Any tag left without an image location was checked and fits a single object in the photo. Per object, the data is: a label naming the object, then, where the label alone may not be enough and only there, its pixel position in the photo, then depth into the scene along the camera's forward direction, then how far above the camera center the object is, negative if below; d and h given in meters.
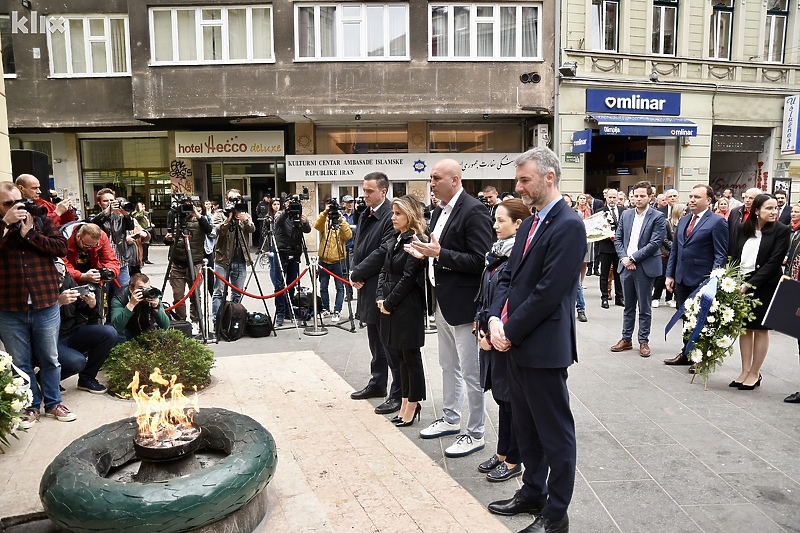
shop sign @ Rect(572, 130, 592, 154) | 17.61 +1.43
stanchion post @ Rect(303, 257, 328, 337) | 8.77 -1.99
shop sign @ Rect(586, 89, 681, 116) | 18.08 +2.65
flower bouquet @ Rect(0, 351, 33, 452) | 4.41 -1.51
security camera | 17.39 +3.25
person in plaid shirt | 4.86 -0.76
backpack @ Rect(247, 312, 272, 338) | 8.62 -1.89
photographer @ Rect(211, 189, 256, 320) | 8.93 -0.79
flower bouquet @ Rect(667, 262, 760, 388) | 5.89 -1.24
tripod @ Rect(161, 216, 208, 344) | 8.05 -1.04
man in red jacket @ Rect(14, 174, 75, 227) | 6.20 +0.01
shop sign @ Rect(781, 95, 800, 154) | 18.97 +2.04
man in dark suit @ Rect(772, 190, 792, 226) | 9.05 -0.36
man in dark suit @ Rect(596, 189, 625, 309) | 10.09 -1.05
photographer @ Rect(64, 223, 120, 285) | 6.18 -0.60
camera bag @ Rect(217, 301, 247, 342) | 8.35 -1.77
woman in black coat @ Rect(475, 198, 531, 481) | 3.96 -1.12
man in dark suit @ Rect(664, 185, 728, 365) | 6.65 -0.62
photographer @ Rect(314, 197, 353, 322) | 9.08 -0.88
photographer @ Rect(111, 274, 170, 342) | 5.85 -1.16
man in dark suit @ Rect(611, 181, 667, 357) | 7.21 -0.79
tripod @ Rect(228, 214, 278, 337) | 8.90 -0.69
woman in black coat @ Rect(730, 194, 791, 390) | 5.98 -0.78
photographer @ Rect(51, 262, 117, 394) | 5.64 -1.37
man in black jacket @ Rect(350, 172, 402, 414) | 5.50 -0.71
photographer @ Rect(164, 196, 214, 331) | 8.17 -0.64
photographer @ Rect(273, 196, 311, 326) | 9.24 -0.74
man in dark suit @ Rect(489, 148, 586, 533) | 3.16 -0.69
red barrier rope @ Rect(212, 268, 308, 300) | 8.16 -1.31
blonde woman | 4.85 -0.87
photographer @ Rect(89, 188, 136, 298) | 7.44 -0.40
